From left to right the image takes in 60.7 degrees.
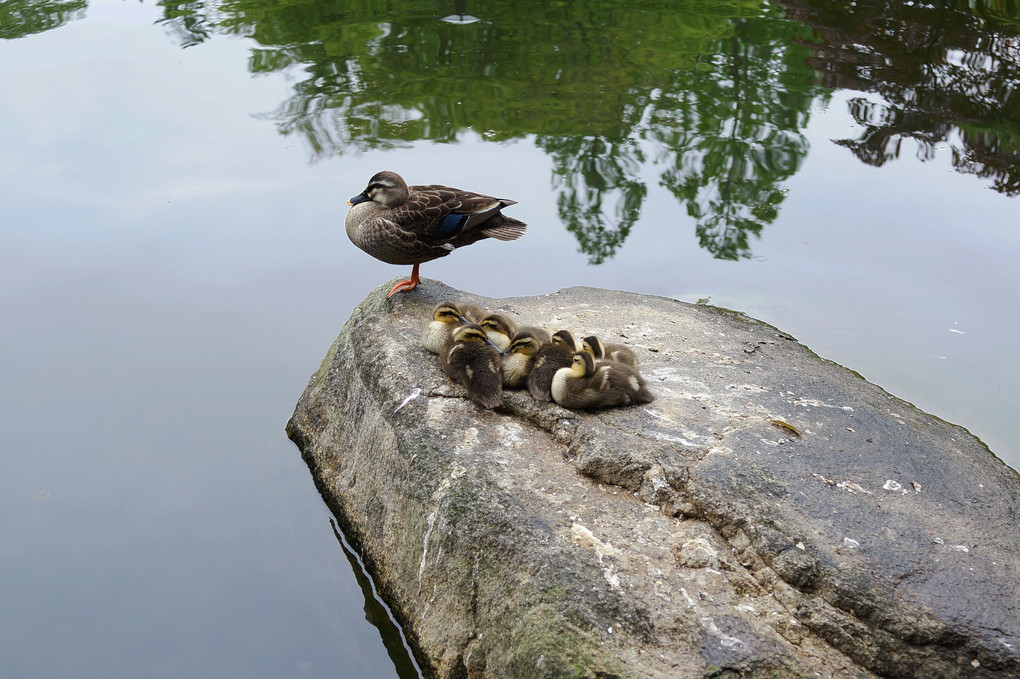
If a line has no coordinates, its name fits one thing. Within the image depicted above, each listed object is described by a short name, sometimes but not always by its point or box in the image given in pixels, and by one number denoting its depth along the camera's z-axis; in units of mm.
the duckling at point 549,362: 4297
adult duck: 5363
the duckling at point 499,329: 4703
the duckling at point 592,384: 4113
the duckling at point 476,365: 4273
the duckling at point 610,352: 4438
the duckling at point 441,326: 4660
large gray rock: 3162
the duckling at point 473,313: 4934
